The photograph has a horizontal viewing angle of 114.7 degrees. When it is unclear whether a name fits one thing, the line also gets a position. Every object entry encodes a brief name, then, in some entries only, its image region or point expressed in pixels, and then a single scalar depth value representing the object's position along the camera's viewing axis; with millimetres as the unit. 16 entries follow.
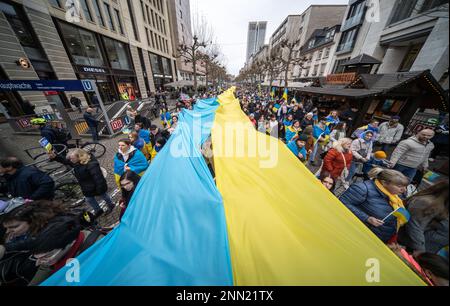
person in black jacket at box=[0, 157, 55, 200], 2391
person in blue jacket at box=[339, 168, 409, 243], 1839
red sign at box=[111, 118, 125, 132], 7958
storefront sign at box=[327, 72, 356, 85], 9277
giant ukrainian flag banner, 1420
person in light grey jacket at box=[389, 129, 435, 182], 3053
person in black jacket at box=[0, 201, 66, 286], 1711
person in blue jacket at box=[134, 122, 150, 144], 4965
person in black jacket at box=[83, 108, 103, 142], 6402
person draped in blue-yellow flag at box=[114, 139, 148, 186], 3074
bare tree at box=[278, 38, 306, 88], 29869
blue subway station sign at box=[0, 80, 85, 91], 5553
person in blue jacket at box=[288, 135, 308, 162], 4008
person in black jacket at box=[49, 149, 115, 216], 2631
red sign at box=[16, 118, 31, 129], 7707
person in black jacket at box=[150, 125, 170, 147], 4891
